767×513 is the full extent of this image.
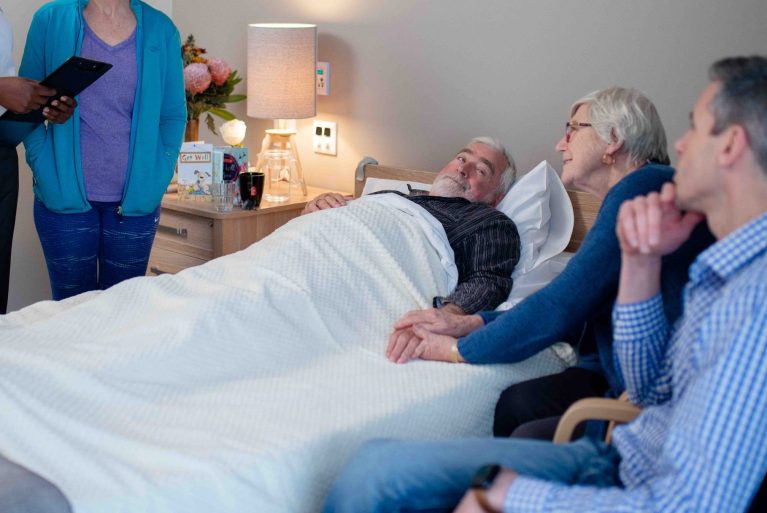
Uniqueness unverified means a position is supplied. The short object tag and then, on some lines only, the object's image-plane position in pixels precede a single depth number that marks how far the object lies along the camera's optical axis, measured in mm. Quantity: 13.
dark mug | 2850
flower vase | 3238
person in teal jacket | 2365
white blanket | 1370
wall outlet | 3254
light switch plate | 3174
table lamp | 2955
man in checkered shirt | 1021
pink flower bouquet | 3090
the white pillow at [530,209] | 2328
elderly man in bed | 2115
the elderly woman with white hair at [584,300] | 1541
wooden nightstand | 2826
